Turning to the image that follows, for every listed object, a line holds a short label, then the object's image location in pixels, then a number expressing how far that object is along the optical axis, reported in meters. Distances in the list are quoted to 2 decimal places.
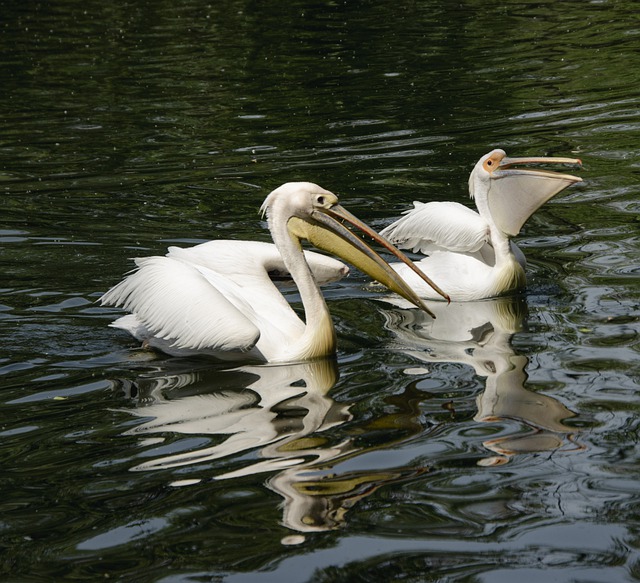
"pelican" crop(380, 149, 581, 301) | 12.52
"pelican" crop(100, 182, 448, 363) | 10.04
